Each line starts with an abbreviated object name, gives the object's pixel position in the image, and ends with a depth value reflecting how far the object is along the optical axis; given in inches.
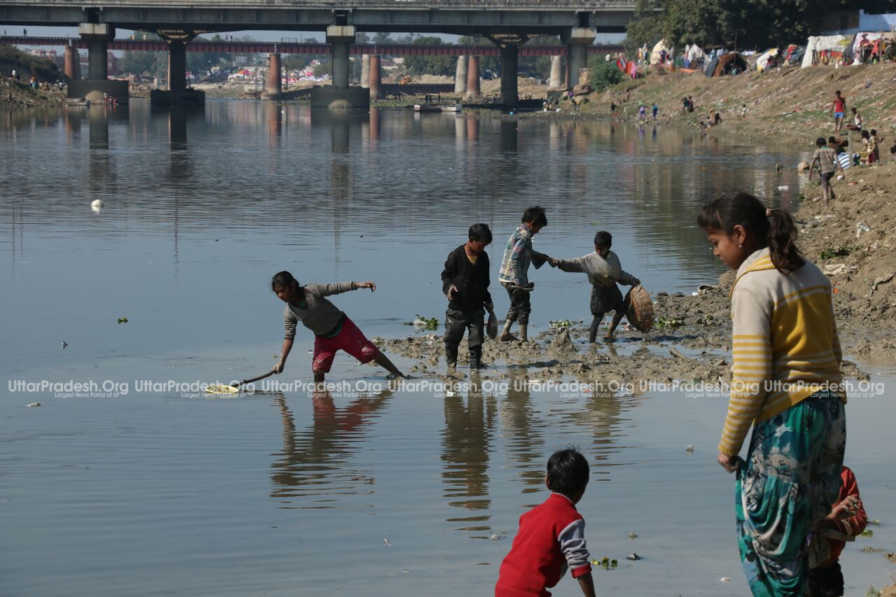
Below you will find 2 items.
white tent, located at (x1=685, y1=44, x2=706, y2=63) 3695.9
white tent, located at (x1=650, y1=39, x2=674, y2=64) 4025.6
